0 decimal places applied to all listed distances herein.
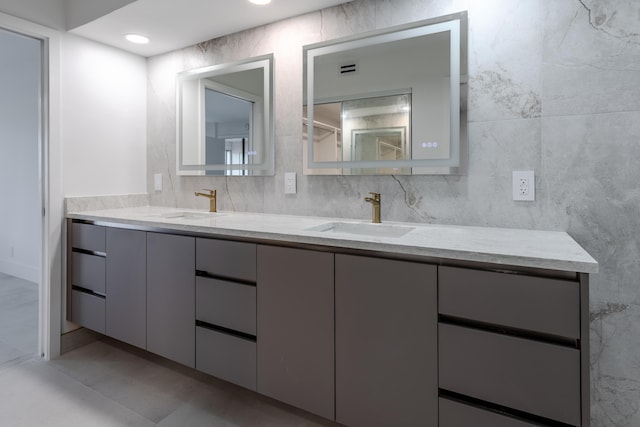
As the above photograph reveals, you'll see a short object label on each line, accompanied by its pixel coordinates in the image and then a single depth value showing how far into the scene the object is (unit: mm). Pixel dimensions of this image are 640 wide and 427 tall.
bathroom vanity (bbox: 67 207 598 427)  1052
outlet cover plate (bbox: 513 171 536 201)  1554
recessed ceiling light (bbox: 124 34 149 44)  2409
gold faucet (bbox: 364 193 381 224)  1816
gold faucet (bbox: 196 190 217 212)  2422
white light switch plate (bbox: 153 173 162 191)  2773
